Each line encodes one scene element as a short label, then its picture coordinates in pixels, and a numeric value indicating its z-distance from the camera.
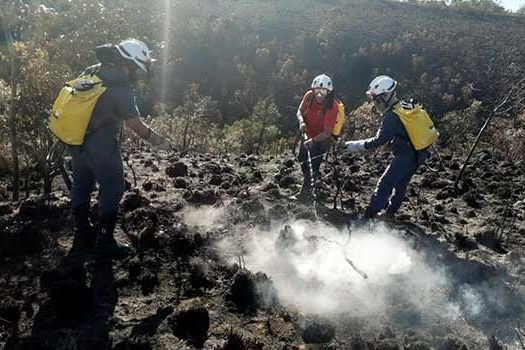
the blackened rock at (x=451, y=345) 4.05
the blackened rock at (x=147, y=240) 5.49
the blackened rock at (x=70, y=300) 4.14
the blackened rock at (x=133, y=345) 3.83
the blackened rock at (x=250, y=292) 4.59
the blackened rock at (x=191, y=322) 4.06
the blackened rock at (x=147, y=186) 7.62
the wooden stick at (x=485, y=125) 8.98
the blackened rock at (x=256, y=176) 9.14
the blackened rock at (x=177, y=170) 8.89
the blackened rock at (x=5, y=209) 6.39
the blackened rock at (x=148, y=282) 4.71
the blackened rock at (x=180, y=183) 8.06
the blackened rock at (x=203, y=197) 7.34
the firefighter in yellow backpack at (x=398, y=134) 5.92
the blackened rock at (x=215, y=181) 8.44
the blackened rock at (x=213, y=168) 9.24
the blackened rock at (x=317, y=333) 4.13
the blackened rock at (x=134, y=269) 4.85
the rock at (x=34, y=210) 6.24
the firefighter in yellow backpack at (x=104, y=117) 4.55
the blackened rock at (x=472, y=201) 8.12
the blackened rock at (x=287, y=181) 8.60
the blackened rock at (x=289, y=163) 10.26
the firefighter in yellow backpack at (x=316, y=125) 6.87
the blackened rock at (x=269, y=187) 8.09
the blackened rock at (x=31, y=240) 5.39
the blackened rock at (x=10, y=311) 4.11
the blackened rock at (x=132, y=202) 6.62
